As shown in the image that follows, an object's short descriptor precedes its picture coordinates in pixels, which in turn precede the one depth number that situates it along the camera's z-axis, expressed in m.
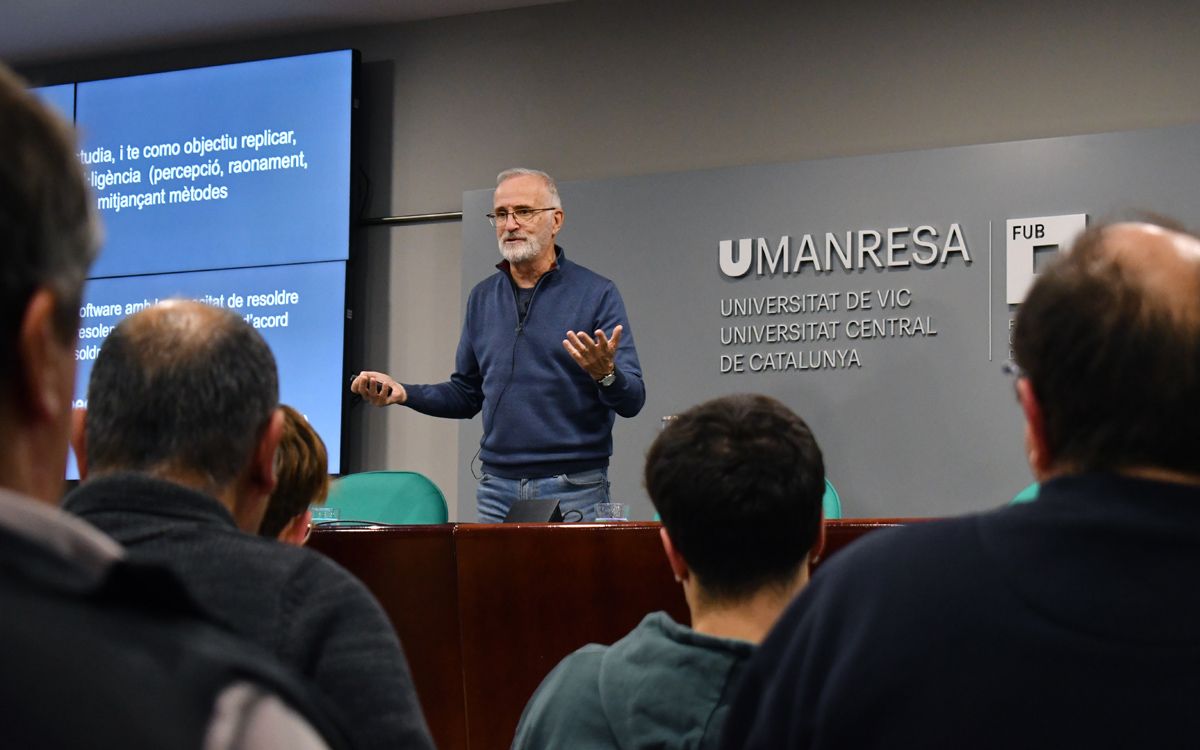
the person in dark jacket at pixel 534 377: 4.08
